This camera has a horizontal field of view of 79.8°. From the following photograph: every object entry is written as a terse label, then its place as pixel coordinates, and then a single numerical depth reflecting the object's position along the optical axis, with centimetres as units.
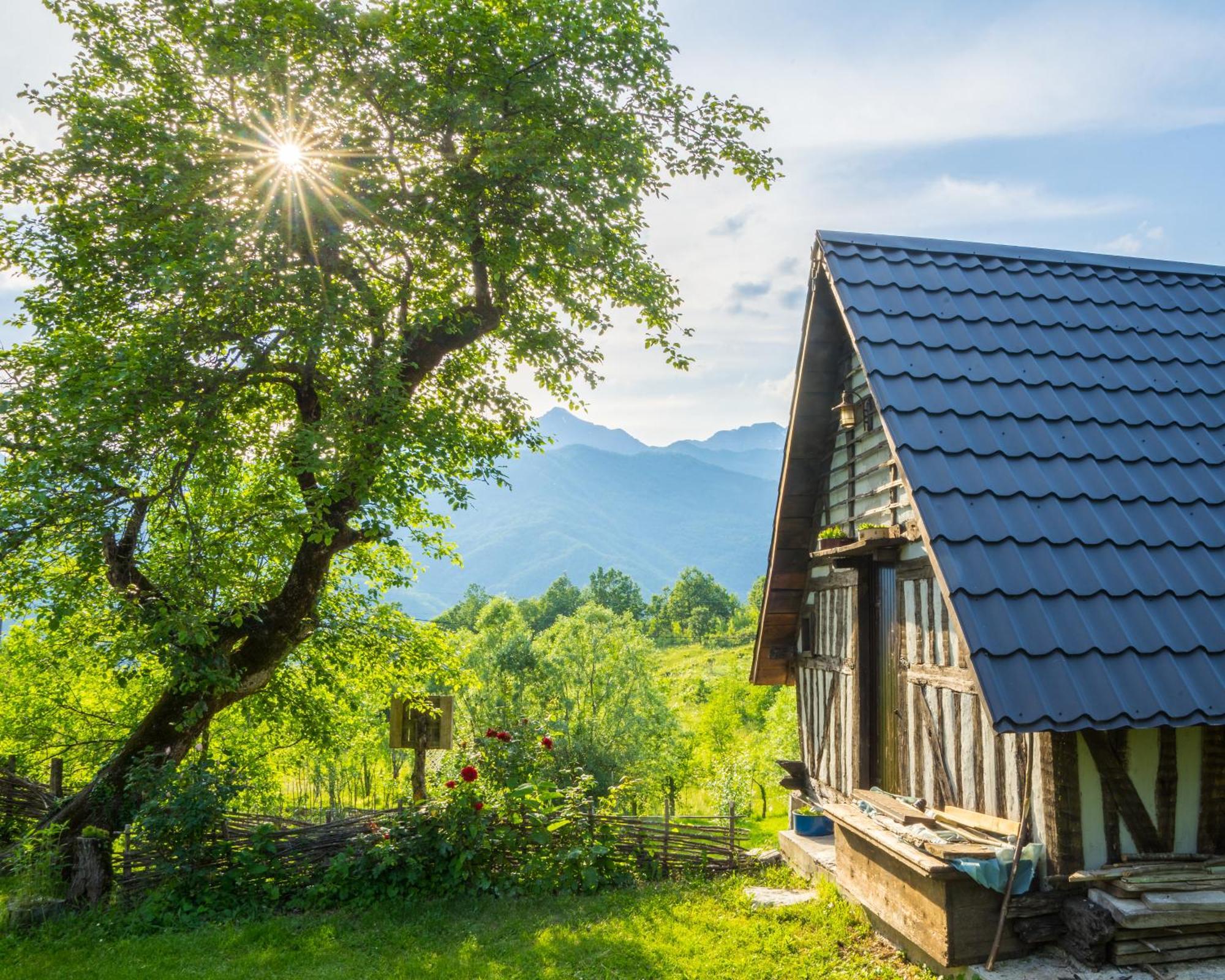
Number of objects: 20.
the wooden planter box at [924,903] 511
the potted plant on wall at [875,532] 666
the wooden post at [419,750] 962
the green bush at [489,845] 833
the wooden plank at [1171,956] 486
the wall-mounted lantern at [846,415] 746
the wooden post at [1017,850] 488
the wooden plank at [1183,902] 465
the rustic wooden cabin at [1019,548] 466
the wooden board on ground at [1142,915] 461
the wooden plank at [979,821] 539
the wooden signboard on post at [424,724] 988
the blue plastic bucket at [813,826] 913
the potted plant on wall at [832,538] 747
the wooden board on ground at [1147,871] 483
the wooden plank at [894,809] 614
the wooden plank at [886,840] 503
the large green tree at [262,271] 769
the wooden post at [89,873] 816
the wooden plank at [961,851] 515
